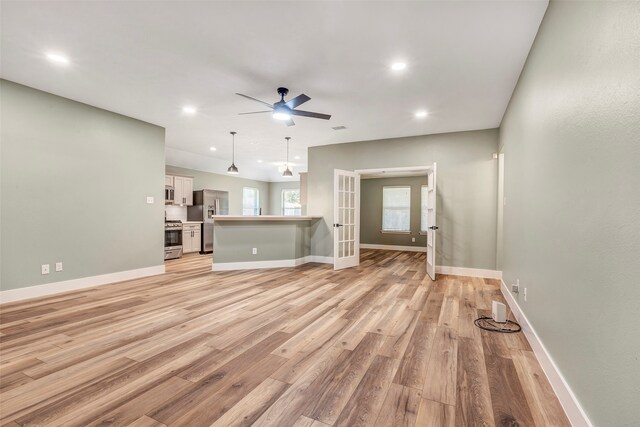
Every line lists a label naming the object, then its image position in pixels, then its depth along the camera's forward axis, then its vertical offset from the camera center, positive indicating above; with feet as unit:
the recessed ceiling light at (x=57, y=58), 9.57 +5.09
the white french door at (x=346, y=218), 19.07 -0.54
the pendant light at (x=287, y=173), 23.79 +3.05
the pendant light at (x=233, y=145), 19.35 +4.94
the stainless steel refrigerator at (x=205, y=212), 26.63 -0.34
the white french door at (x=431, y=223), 16.15 -0.66
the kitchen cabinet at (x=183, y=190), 25.41 +1.62
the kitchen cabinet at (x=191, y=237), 25.13 -2.64
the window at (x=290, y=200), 38.63 +1.31
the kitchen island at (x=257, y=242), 18.04 -2.16
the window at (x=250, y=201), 34.83 +1.03
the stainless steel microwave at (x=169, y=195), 24.30 +1.12
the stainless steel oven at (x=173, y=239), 22.80 -2.59
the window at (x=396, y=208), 28.66 +0.33
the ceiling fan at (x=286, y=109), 11.24 +4.07
